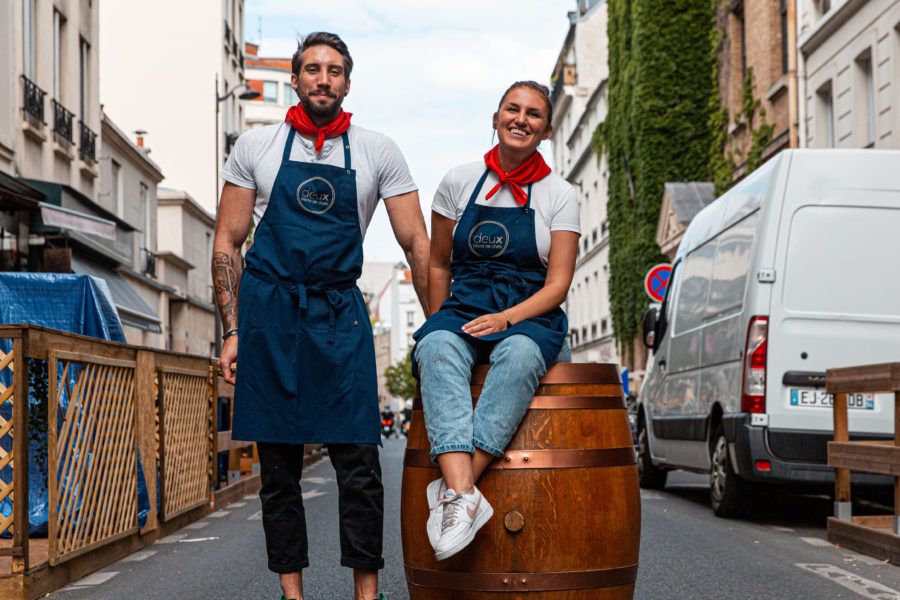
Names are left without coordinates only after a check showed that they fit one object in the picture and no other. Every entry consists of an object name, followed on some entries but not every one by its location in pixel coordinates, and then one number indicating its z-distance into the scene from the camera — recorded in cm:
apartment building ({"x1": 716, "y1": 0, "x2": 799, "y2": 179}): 2400
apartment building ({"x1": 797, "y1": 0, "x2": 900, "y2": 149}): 1862
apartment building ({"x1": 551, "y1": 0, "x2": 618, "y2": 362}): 4984
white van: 875
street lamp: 3484
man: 443
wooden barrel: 399
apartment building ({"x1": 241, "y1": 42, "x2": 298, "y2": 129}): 7388
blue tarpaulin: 888
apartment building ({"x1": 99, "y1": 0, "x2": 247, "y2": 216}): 4450
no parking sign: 1978
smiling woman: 398
